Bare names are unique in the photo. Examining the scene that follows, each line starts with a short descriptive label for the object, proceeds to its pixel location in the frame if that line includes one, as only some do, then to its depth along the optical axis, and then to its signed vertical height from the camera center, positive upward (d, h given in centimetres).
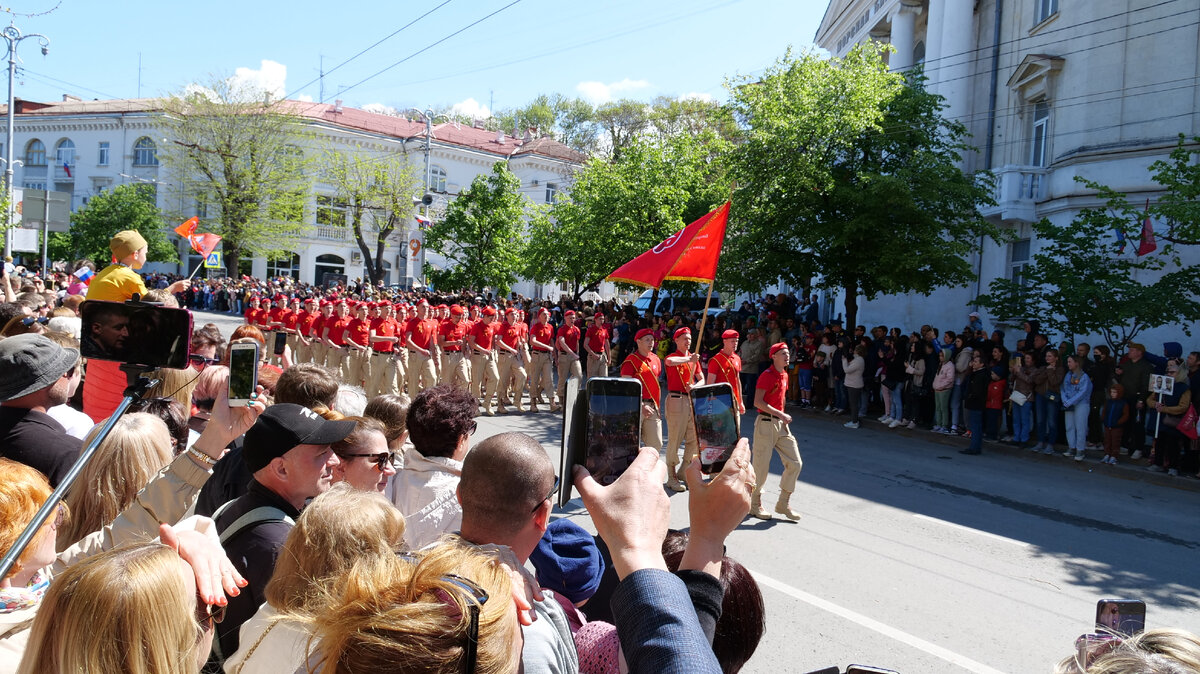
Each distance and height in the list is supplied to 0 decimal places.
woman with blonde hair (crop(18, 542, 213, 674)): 180 -74
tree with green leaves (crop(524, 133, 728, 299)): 2423 +324
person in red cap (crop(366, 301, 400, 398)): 1529 -108
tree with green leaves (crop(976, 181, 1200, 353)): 1320 +89
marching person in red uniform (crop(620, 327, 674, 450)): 982 -75
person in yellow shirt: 575 -8
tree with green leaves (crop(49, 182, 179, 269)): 5150 +339
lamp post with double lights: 2694 +743
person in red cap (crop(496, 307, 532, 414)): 1573 -92
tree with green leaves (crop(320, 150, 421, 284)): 4897 +619
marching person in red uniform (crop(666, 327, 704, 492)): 962 -107
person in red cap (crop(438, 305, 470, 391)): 1562 -76
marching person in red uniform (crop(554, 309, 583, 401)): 1591 -74
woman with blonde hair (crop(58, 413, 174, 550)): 342 -79
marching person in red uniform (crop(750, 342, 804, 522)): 867 -117
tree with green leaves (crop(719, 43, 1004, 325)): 1669 +282
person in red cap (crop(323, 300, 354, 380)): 1612 -75
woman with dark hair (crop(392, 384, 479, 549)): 393 -78
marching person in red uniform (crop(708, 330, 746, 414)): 968 -51
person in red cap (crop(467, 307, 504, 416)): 1534 -99
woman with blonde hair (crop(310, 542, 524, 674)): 148 -57
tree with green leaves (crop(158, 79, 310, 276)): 4509 +669
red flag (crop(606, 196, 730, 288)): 950 +68
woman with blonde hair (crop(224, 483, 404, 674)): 214 -75
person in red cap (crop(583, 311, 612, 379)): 1566 -70
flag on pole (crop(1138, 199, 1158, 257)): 1398 +174
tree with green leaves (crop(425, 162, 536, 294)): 3578 +298
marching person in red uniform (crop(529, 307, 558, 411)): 1616 -105
